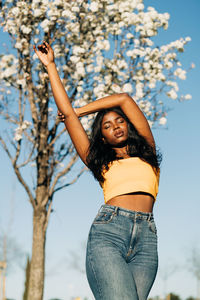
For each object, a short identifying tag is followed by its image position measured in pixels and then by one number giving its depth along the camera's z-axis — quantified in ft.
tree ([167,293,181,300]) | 85.25
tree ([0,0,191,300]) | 38.91
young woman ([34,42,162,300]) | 9.98
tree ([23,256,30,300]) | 91.90
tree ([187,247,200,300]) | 122.84
